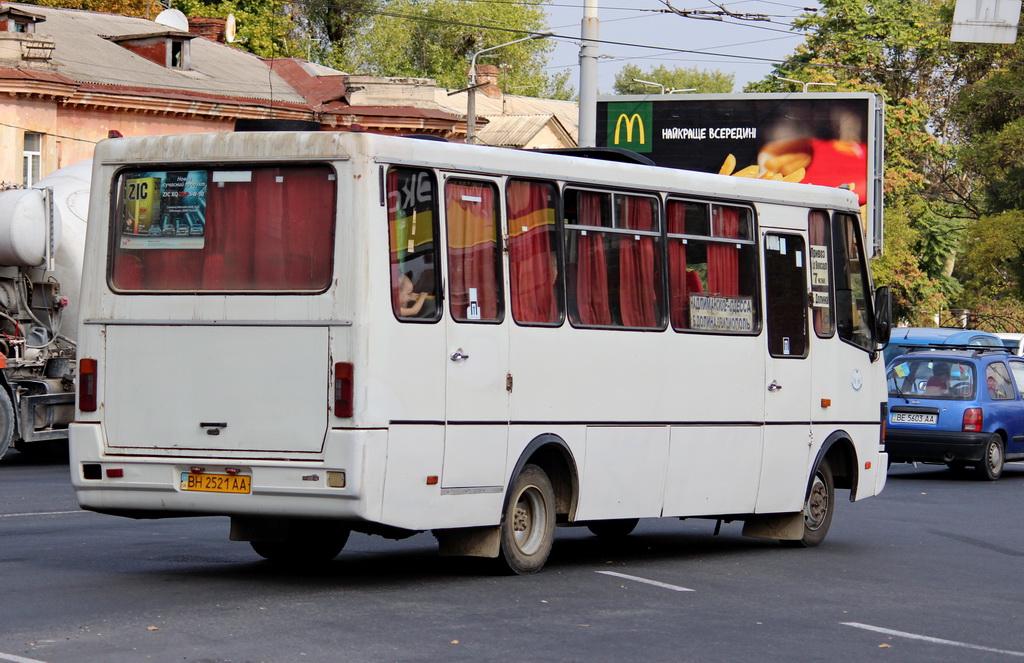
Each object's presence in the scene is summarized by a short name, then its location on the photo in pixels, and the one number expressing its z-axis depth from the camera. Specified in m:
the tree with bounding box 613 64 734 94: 136.62
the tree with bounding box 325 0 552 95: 83.75
